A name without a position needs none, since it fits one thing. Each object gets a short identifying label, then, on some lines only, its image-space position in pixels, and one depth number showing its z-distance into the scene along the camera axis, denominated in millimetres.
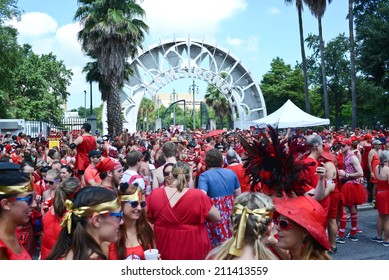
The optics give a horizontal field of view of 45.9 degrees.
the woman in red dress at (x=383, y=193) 7988
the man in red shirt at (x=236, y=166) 6840
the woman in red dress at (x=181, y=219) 4336
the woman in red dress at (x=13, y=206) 3027
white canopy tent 19719
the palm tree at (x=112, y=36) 21797
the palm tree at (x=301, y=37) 34625
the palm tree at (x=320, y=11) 32719
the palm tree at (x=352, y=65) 28562
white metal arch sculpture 40500
